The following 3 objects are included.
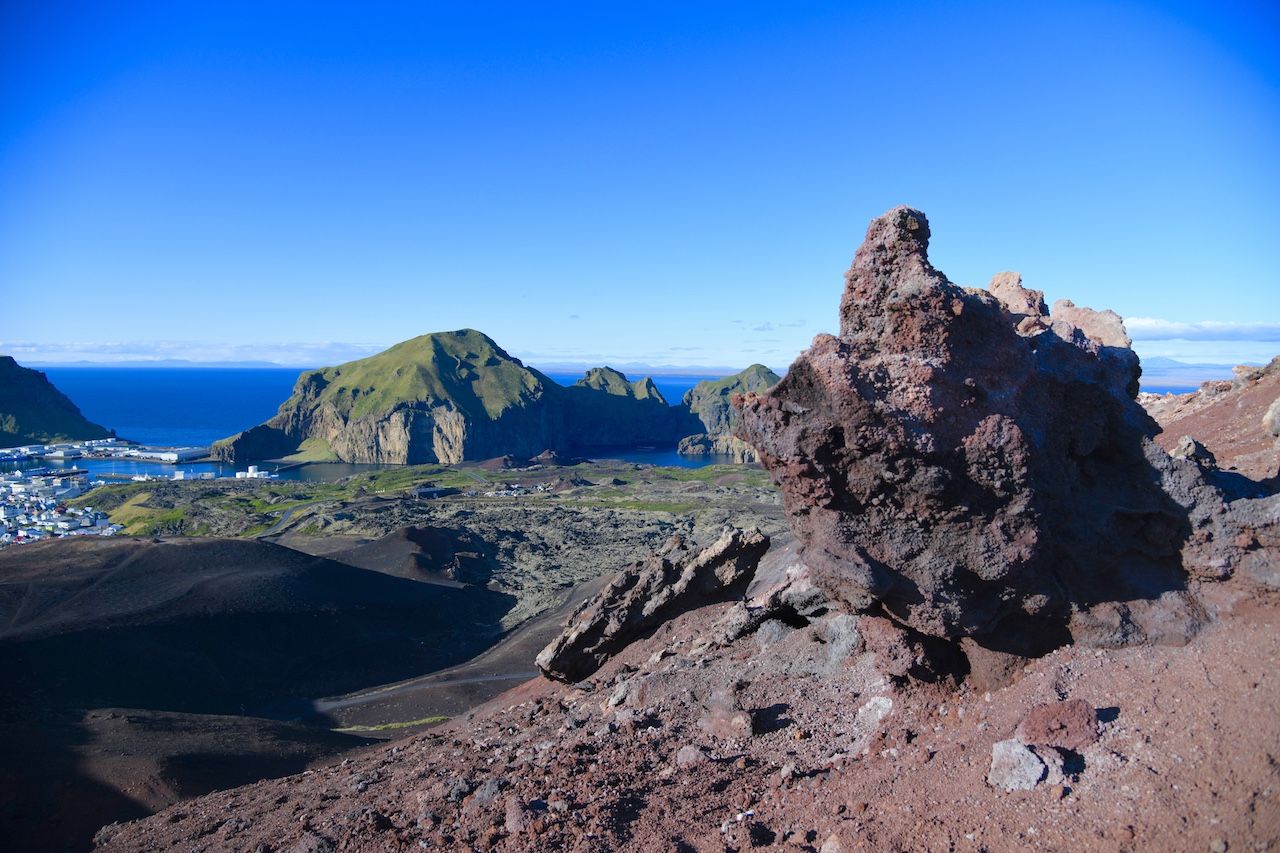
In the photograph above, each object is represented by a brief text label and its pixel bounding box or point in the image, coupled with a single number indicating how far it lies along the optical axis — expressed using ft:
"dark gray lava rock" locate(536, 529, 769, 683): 66.18
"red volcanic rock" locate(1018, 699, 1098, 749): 27.07
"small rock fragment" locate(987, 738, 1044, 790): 25.89
